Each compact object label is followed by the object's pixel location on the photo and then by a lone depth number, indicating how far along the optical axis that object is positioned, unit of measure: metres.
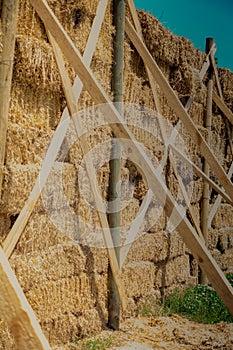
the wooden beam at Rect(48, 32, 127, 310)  4.85
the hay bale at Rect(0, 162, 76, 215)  4.34
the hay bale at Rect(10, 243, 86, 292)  4.51
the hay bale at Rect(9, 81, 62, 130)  4.49
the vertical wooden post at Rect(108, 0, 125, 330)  5.76
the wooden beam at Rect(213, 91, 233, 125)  9.05
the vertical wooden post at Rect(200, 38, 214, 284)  8.61
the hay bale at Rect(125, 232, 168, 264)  6.39
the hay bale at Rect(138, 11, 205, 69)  6.75
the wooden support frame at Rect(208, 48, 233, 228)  8.99
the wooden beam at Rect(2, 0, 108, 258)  4.38
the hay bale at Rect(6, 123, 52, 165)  4.40
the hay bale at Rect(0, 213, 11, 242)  4.41
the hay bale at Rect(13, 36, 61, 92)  4.46
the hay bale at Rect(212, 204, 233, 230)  9.27
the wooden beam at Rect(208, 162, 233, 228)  9.02
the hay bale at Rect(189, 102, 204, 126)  8.38
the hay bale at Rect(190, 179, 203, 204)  8.38
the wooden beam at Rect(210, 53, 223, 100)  9.02
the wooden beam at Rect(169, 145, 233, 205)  6.54
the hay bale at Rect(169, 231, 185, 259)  7.43
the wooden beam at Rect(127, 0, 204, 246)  6.35
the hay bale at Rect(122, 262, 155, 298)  6.17
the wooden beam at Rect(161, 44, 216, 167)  7.45
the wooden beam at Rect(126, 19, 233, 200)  6.04
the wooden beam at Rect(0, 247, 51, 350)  2.19
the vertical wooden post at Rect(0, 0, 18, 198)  4.21
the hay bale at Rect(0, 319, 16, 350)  4.34
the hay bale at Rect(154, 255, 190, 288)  7.08
